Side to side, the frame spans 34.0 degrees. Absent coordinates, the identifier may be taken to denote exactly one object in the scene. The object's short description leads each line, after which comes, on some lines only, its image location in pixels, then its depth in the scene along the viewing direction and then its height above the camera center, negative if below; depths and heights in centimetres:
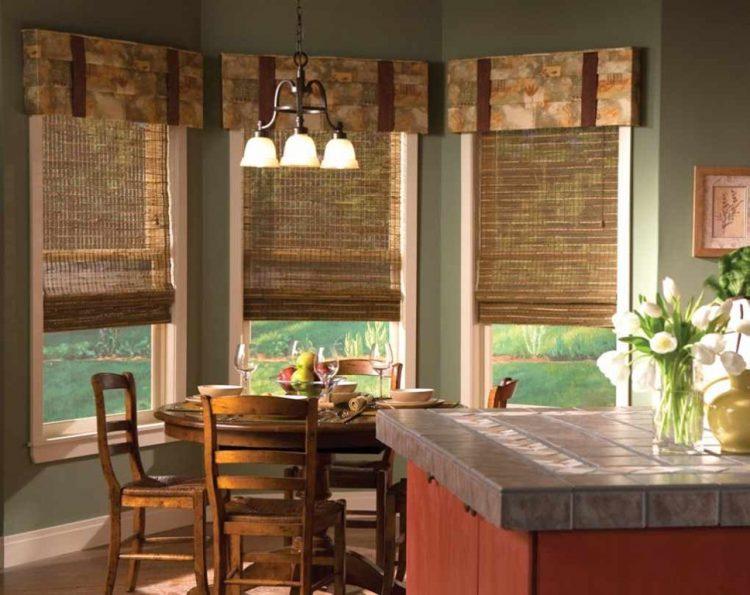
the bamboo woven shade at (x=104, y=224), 575 +10
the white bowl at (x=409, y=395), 495 -60
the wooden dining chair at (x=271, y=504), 418 -92
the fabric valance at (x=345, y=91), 636 +82
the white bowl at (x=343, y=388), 504 -58
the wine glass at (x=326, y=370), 498 -50
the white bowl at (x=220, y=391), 500 -59
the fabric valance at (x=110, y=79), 559 +80
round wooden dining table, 442 -69
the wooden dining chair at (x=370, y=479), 512 -98
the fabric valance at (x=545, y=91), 596 +80
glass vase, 257 -34
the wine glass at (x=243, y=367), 508 -51
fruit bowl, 498 -57
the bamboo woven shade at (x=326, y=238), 649 +5
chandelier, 467 +38
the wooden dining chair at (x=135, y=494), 466 -96
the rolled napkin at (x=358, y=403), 473 -60
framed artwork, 579 +19
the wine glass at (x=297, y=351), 654 -56
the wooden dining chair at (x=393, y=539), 475 -115
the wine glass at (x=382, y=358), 508 -46
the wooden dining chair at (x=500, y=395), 468 -56
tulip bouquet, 256 -23
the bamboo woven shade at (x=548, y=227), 613 +11
